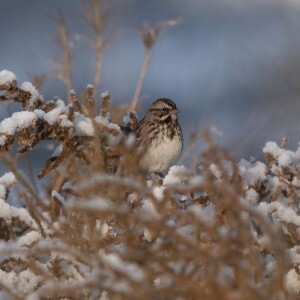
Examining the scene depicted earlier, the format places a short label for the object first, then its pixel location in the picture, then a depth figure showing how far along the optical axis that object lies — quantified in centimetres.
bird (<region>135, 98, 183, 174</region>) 594
